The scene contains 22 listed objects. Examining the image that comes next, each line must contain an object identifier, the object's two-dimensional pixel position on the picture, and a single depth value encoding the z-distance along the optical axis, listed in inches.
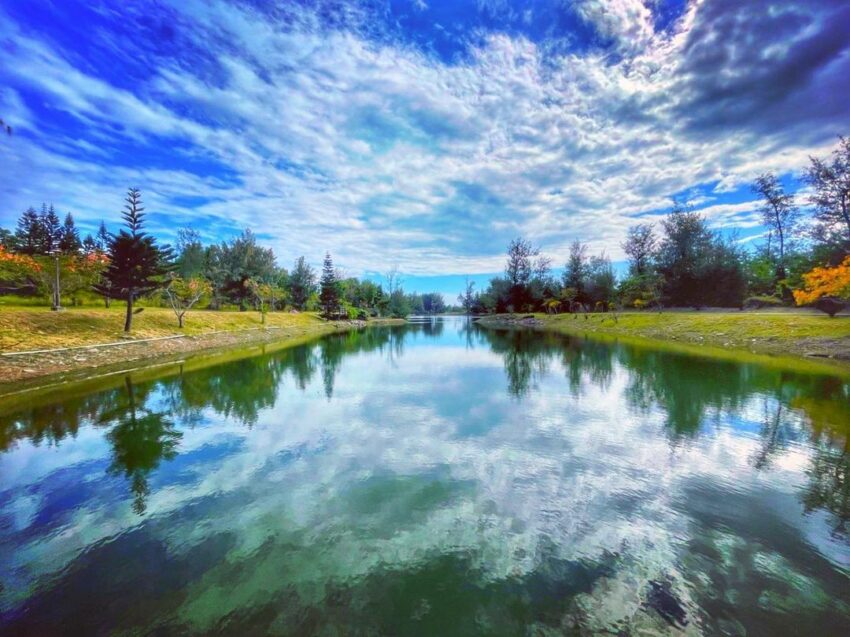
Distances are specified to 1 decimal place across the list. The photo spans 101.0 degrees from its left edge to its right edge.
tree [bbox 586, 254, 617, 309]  2501.2
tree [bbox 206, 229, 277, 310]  2343.8
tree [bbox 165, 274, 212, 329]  1440.2
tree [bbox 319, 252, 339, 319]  2805.1
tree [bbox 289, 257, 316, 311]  2965.1
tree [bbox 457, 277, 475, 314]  5442.9
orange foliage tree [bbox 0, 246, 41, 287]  1127.6
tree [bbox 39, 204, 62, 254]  2144.2
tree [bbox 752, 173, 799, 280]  1821.1
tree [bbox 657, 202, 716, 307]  2005.4
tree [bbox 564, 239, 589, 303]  2709.2
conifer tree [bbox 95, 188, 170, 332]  991.0
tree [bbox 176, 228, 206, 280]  2332.7
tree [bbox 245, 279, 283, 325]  2122.3
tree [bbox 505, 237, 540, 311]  3189.0
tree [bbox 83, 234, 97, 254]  2363.4
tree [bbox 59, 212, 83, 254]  1927.5
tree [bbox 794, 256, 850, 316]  885.2
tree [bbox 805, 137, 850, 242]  1182.9
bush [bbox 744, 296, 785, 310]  1574.8
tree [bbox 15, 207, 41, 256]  1861.5
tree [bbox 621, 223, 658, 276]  2503.7
